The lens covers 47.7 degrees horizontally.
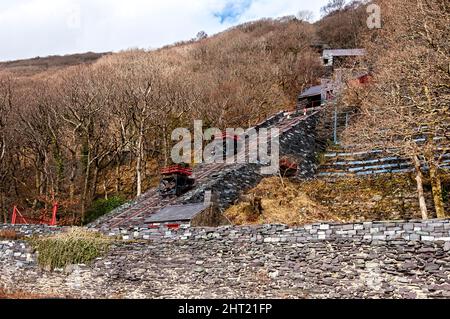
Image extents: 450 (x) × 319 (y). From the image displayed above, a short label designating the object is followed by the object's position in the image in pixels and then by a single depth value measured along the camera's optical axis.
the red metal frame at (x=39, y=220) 22.68
